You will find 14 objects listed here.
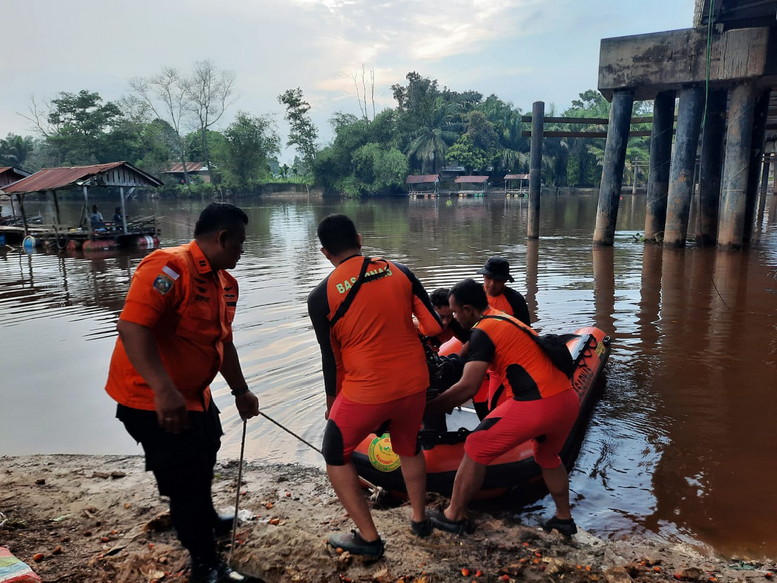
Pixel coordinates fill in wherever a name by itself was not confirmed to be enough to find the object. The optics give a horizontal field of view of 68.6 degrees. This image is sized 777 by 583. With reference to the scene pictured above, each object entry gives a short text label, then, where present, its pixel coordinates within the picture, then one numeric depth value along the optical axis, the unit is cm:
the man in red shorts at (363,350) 278
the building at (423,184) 5777
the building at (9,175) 2595
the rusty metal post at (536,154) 1777
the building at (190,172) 6631
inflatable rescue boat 378
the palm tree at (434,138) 6056
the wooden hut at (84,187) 1914
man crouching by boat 306
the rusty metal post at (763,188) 2408
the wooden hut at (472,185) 5744
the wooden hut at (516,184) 5588
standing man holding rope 237
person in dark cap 457
